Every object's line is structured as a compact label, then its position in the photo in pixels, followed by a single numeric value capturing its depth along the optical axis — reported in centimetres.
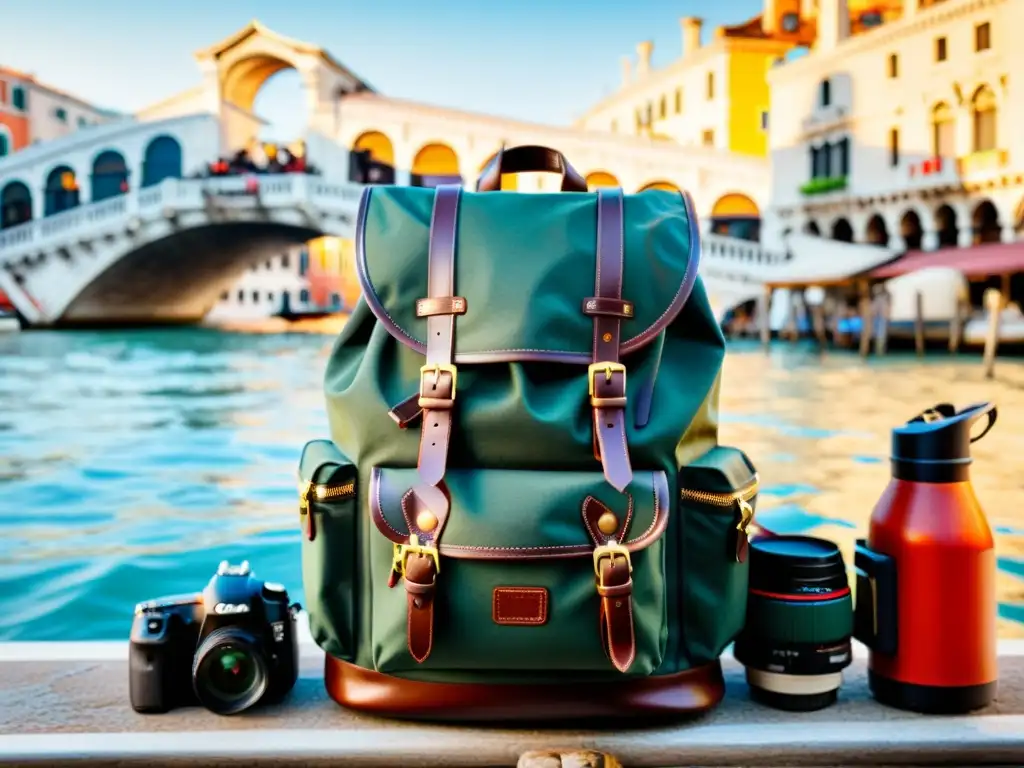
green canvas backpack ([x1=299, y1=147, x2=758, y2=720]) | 114
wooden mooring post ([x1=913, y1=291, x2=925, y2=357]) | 1187
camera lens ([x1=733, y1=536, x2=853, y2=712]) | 124
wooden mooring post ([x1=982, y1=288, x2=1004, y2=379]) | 850
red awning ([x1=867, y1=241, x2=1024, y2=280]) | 1285
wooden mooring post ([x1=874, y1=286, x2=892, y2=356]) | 1270
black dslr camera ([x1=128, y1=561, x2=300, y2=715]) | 124
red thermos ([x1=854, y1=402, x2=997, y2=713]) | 122
